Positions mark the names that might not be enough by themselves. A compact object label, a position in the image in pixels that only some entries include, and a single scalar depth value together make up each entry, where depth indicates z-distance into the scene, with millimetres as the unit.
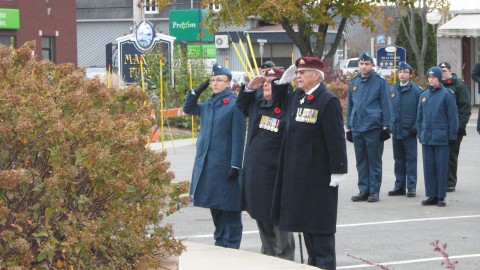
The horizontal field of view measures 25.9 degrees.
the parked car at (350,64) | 57012
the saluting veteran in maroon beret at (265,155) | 8820
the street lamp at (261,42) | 53638
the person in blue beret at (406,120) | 14688
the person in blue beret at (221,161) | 9727
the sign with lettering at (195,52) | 29431
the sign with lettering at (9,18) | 42094
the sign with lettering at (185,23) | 53000
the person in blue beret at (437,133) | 13578
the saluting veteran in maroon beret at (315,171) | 8016
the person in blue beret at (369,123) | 13930
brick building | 42969
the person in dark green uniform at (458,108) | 14750
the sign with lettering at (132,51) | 29109
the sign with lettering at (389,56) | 33719
